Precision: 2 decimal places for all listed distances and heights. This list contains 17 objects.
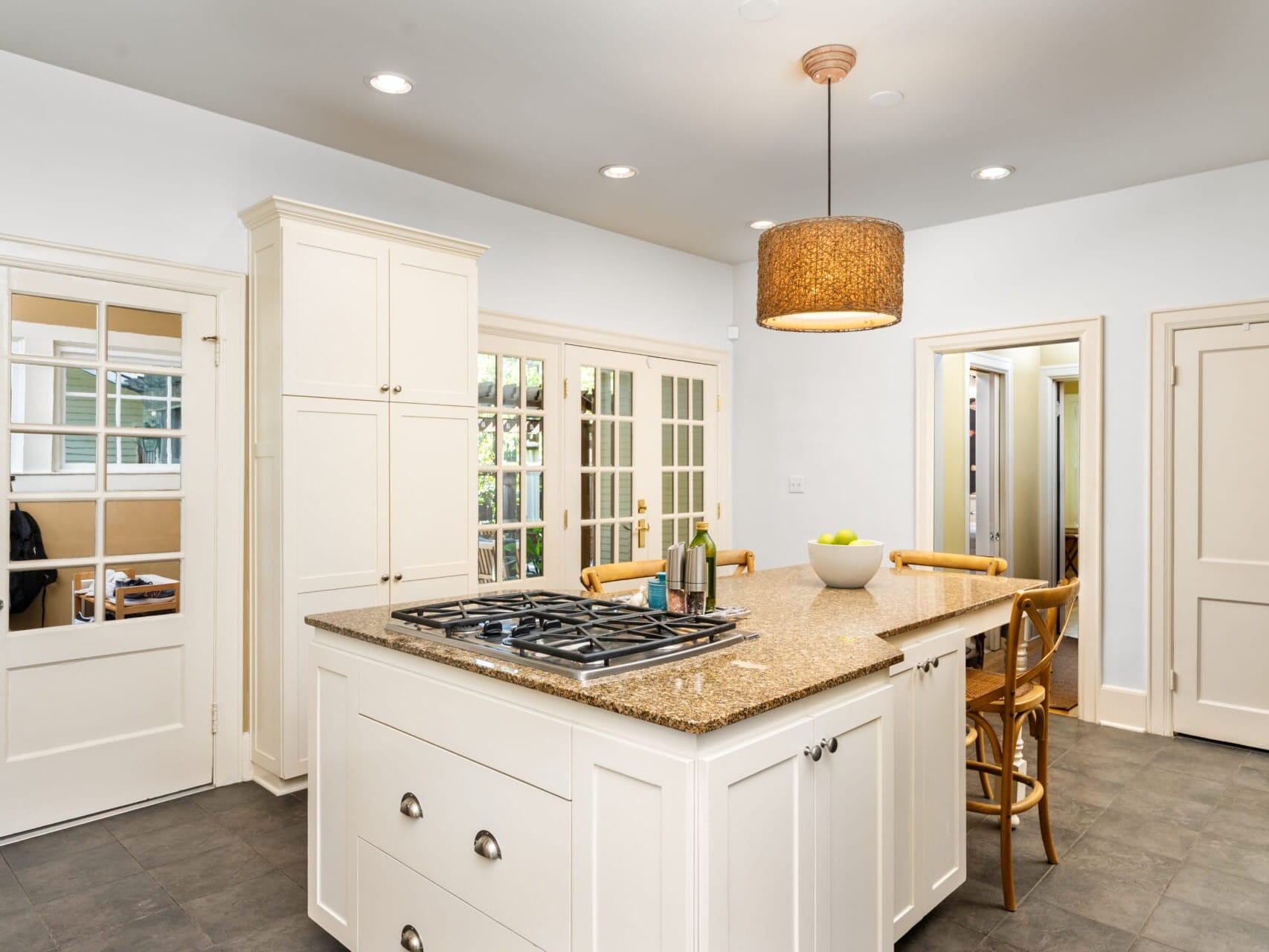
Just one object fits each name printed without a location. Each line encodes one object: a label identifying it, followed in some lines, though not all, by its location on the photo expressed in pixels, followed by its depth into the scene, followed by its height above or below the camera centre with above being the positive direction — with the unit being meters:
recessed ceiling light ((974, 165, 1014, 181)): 3.78 +1.45
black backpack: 2.78 -0.27
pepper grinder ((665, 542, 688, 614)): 2.06 -0.27
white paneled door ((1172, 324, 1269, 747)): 3.70 -0.25
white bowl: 2.69 -0.28
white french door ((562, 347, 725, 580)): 4.71 +0.16
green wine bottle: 2.07 -0.21
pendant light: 2.35 +0.62
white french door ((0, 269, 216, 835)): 2.80 -0.26
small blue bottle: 2.20 -0.32
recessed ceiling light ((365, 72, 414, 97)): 2.90 +1.44
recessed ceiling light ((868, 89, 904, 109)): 3.02 +1.44
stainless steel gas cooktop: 1.56 -0.34
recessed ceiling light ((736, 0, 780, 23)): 2.41 +1.42
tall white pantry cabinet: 3.09 +0.19
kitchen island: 1.31 -0.60
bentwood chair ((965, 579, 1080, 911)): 2.28 -0.68
